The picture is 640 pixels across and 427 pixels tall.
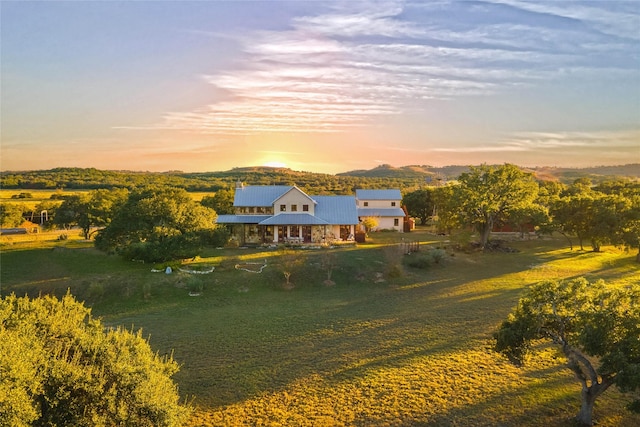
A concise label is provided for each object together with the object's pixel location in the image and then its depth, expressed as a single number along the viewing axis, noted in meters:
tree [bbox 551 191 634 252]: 37.41
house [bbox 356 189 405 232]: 54.75
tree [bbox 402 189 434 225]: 64.93
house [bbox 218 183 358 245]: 41.72
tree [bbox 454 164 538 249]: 40.72
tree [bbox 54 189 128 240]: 46.34
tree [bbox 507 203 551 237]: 42.88
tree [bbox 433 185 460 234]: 41.75
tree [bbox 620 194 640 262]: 36.09
